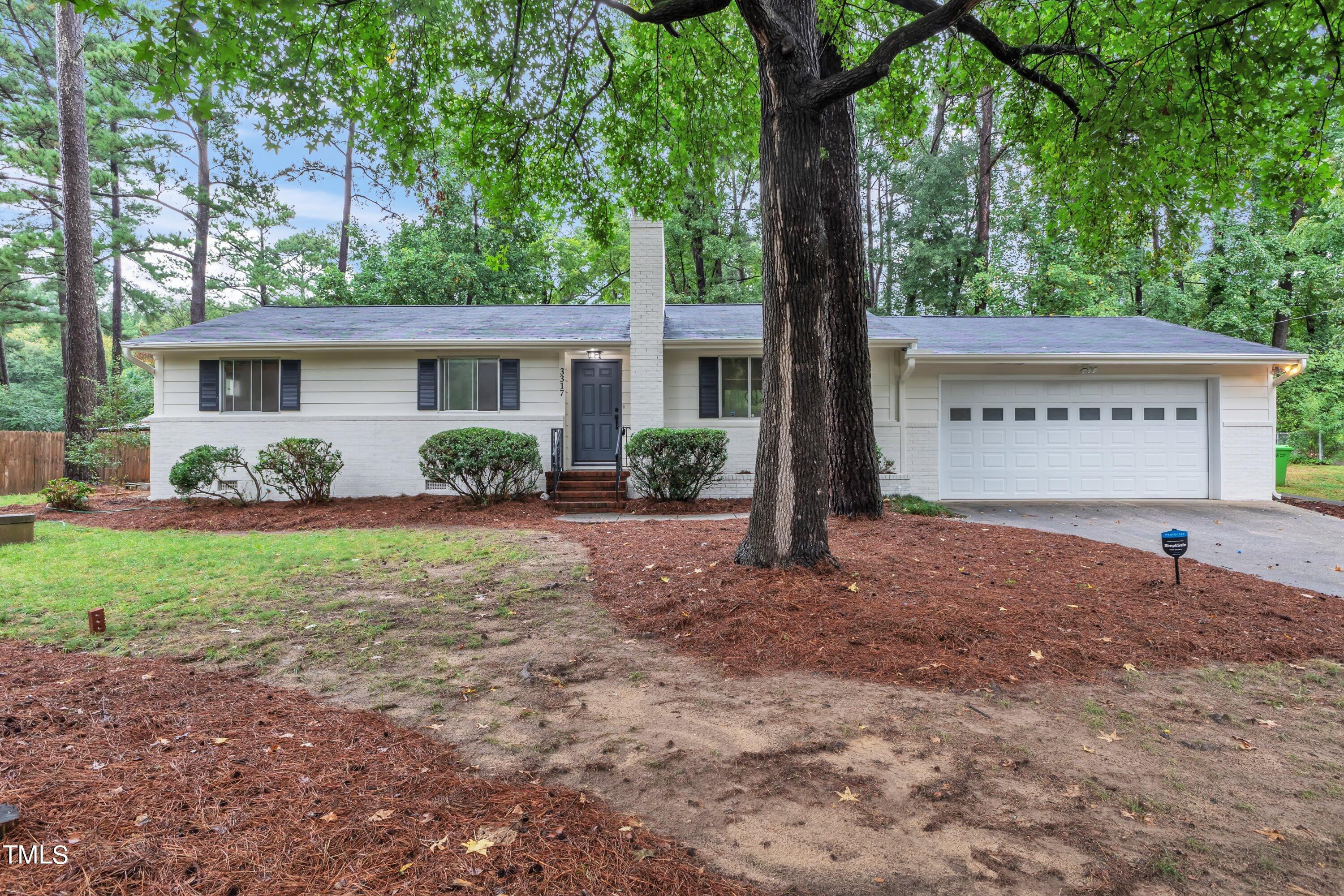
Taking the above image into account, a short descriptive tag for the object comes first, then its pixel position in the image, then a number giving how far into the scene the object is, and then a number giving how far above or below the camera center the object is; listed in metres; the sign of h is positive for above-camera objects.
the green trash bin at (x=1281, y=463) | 13.40 -0.30
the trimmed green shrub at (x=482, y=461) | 10.15 -0.14
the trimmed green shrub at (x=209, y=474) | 10.52 -0.35
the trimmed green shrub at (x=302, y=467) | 10.56 -0.25
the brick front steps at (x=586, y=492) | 10.48 -0.71
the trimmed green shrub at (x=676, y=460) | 10.22 -0.15
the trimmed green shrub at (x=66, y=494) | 10.30 -0.67
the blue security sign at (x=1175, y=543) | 4.77 -0.72
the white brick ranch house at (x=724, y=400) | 11.47 +0.97
